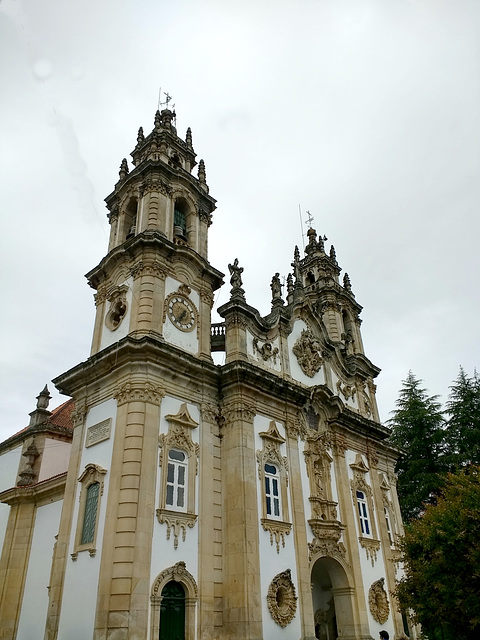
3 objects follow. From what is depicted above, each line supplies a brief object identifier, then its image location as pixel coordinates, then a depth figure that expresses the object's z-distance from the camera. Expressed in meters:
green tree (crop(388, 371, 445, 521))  35.81
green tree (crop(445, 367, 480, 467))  35.12
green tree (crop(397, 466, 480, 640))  14.10
